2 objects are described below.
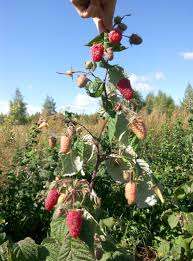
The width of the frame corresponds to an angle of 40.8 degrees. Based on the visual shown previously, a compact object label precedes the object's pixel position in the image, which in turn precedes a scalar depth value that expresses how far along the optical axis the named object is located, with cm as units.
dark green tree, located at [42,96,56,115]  4482
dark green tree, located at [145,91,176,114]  3320
